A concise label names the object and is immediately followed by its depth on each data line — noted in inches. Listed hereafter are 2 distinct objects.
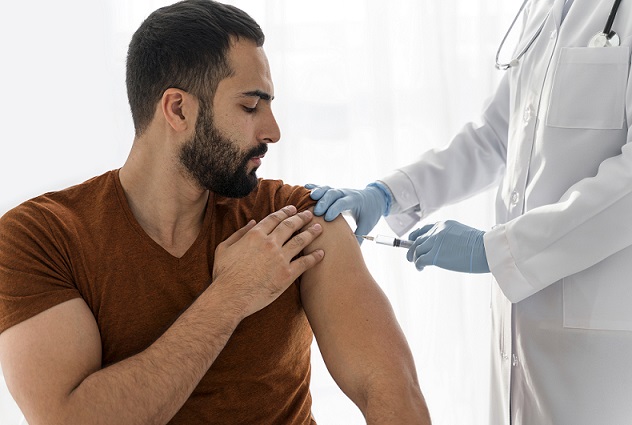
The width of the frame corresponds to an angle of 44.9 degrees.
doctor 59.4
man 53.7
